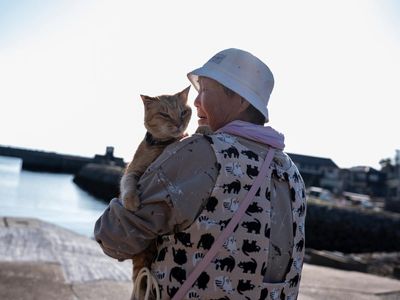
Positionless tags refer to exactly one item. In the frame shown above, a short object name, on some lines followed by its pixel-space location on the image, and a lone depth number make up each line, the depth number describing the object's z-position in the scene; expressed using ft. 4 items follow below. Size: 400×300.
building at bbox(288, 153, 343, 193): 210.59
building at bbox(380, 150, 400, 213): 179.32
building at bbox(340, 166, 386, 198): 211.39
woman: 4.88
